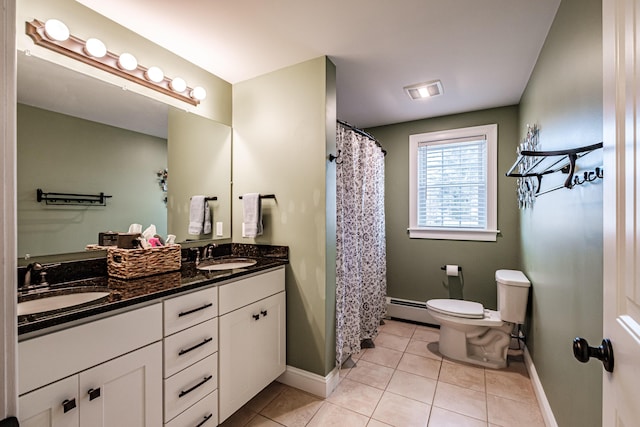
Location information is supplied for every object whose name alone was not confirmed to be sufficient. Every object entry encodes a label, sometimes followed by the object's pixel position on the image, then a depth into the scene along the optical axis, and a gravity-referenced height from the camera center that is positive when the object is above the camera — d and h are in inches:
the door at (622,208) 21.5 +0.8
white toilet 86.1 -35.9
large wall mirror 51.9 +12.9
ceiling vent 91.4 +43.3
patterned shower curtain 85.5 -9.3
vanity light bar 52.1 +33.8
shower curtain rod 89.2 +29.7
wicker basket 57.2 -10.1
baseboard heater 123.3 -43.3
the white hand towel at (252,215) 82.1 +0.0
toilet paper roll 115.0 -22.4
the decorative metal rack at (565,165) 40.1 +9.8
